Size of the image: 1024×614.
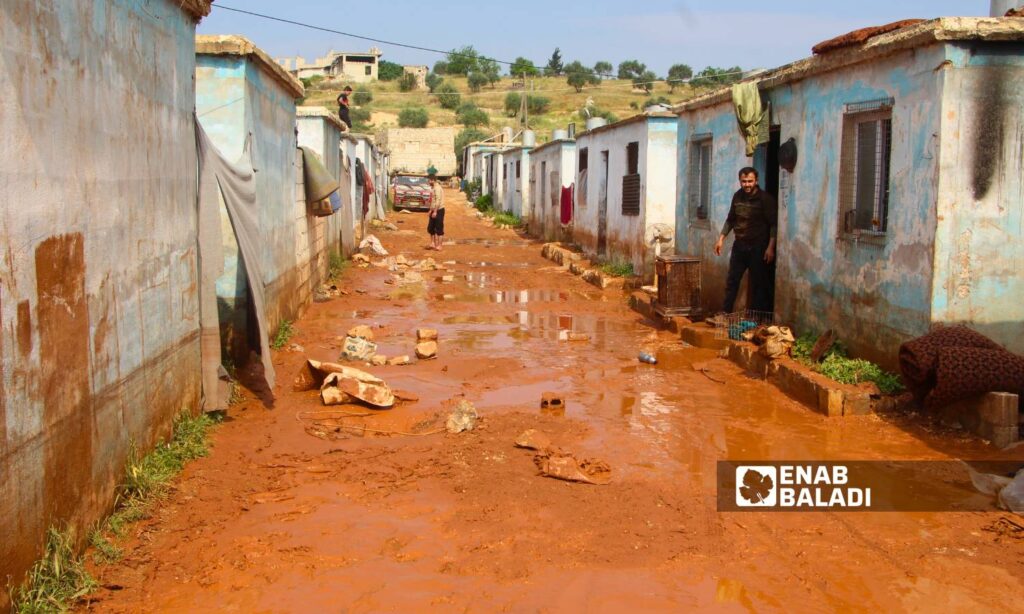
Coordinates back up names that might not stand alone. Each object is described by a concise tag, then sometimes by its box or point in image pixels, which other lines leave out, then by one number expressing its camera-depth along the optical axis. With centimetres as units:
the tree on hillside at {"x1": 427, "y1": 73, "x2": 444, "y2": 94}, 8387
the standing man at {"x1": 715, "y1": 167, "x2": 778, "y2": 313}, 1025
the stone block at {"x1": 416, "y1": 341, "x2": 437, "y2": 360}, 980
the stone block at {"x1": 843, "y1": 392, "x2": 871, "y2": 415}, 743
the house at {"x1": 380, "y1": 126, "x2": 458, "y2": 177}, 5109
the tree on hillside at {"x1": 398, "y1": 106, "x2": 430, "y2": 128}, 6356
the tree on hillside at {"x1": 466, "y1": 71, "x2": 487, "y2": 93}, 8562
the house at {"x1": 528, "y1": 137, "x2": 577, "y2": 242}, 2442
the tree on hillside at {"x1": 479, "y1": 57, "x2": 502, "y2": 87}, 8919
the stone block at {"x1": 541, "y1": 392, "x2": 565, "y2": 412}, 778
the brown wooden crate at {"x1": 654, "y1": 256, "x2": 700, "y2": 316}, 1168
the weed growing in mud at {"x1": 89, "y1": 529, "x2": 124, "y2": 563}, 438
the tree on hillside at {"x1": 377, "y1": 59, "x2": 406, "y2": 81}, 9062
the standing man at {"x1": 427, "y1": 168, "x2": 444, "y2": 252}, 2259
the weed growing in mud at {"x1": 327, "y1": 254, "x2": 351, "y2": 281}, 1666
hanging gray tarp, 693
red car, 3897
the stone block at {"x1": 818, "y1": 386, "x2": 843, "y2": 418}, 745
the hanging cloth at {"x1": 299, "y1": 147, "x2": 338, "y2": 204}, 1323
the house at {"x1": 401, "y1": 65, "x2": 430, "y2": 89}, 8644
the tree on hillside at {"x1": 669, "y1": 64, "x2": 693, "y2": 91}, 8114
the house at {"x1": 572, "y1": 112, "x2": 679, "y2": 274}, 1588
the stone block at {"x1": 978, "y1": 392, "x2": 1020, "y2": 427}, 644
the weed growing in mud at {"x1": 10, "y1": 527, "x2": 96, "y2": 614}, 366
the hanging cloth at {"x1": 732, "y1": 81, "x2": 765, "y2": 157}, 1027
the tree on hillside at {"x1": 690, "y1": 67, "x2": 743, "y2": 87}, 7049
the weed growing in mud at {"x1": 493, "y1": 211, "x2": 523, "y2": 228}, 3192
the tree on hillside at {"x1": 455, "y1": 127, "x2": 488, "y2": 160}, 5694
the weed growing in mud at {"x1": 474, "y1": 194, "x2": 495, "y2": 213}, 4041
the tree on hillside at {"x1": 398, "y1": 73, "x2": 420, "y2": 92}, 8288
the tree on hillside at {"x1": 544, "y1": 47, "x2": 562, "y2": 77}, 8662
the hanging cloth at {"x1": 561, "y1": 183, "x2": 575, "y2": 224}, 2352
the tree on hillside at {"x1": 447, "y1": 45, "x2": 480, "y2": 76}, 8972
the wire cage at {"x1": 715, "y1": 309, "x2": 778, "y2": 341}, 1031
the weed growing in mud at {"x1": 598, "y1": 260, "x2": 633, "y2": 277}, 1683
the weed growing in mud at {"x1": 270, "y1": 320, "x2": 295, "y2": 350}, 999
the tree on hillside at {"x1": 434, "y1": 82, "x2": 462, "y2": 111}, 7481
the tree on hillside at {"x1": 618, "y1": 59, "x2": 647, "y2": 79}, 8662
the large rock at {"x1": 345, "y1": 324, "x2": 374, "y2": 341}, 1043
